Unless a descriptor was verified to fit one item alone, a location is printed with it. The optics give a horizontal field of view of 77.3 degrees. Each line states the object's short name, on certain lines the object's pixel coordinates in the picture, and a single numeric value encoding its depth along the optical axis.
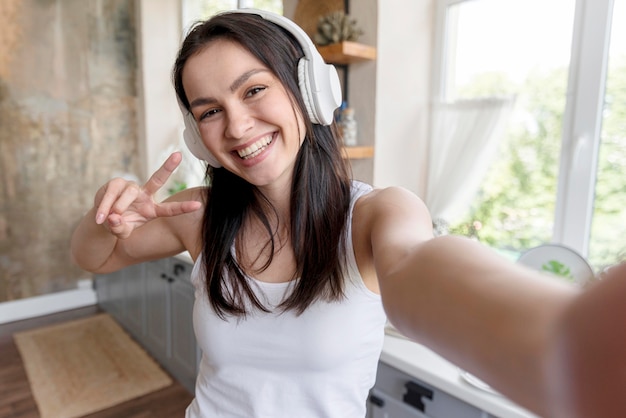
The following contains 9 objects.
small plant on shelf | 1.53
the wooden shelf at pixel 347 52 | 1.47
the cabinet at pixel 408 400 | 0.95
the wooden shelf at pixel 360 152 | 1.55
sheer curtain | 1.46
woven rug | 2.18
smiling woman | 0.65
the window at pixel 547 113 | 1.24
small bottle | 1.61
